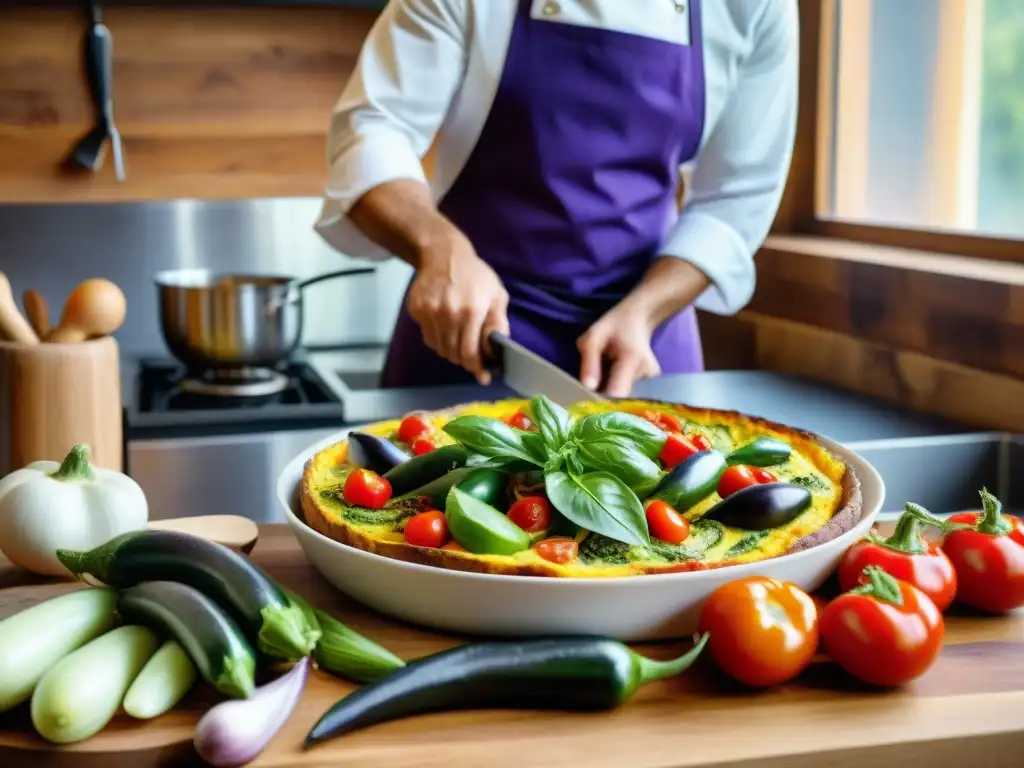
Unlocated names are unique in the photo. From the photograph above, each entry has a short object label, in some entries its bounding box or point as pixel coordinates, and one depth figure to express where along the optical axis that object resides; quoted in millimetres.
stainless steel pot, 1772
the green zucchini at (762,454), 933
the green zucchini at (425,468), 856
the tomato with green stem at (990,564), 786
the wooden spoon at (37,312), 1396
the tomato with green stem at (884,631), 663
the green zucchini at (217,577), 651
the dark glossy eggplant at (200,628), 620
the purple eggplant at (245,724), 575
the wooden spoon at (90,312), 1220
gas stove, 1575
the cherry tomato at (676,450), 915
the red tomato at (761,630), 665
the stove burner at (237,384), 1807
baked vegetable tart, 742
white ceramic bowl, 698
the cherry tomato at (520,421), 1034
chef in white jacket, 1530
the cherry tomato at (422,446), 963
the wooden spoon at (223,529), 913
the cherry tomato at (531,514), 790
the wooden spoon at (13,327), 1206
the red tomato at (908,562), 767
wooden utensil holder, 1170
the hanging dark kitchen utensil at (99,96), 2170
